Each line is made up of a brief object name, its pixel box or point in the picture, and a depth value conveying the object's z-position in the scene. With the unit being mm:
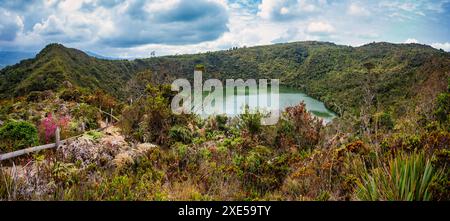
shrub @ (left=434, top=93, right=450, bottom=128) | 7217
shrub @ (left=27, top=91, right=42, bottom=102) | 17125
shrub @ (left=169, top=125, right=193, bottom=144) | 9961
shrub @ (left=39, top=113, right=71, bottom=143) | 9022
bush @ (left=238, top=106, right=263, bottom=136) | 11562
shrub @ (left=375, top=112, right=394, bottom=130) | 14141
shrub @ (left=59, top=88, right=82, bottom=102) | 17297
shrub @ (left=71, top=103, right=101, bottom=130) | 13164
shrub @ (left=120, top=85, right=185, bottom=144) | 9922
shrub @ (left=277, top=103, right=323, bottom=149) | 9352
